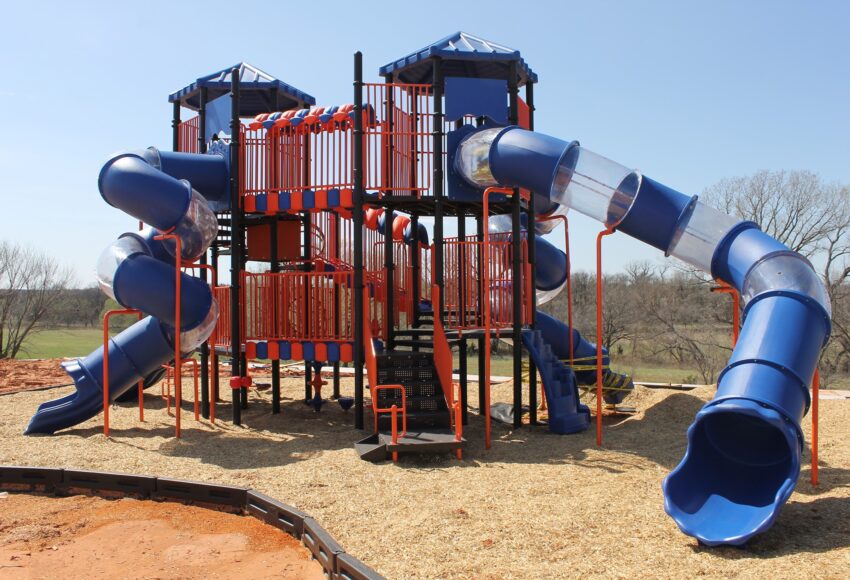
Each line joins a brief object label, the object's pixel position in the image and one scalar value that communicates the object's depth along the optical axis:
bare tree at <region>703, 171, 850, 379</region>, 30.56
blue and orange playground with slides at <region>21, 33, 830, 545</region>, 8.70
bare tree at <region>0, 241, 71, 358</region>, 32.84
